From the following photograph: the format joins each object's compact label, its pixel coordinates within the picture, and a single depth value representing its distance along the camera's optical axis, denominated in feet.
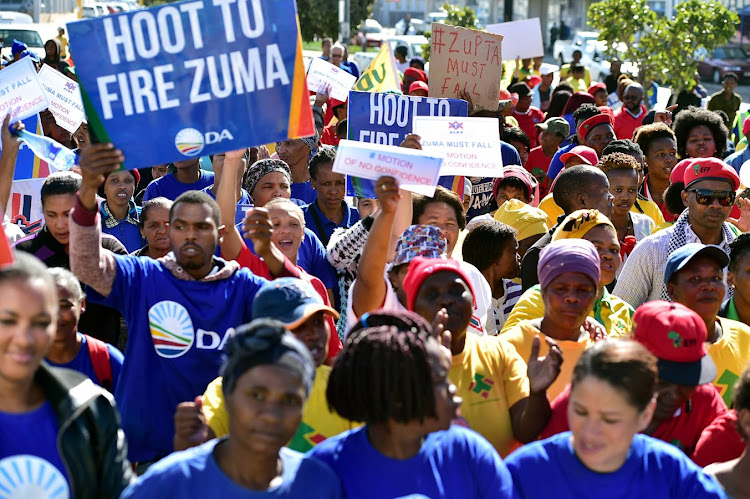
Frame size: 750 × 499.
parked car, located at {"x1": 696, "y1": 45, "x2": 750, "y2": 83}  110.32
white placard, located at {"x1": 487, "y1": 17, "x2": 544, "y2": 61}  47.73
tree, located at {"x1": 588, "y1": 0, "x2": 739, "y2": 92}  55.06
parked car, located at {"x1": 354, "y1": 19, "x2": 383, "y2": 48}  143.74
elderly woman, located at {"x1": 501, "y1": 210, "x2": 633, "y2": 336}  16.15
